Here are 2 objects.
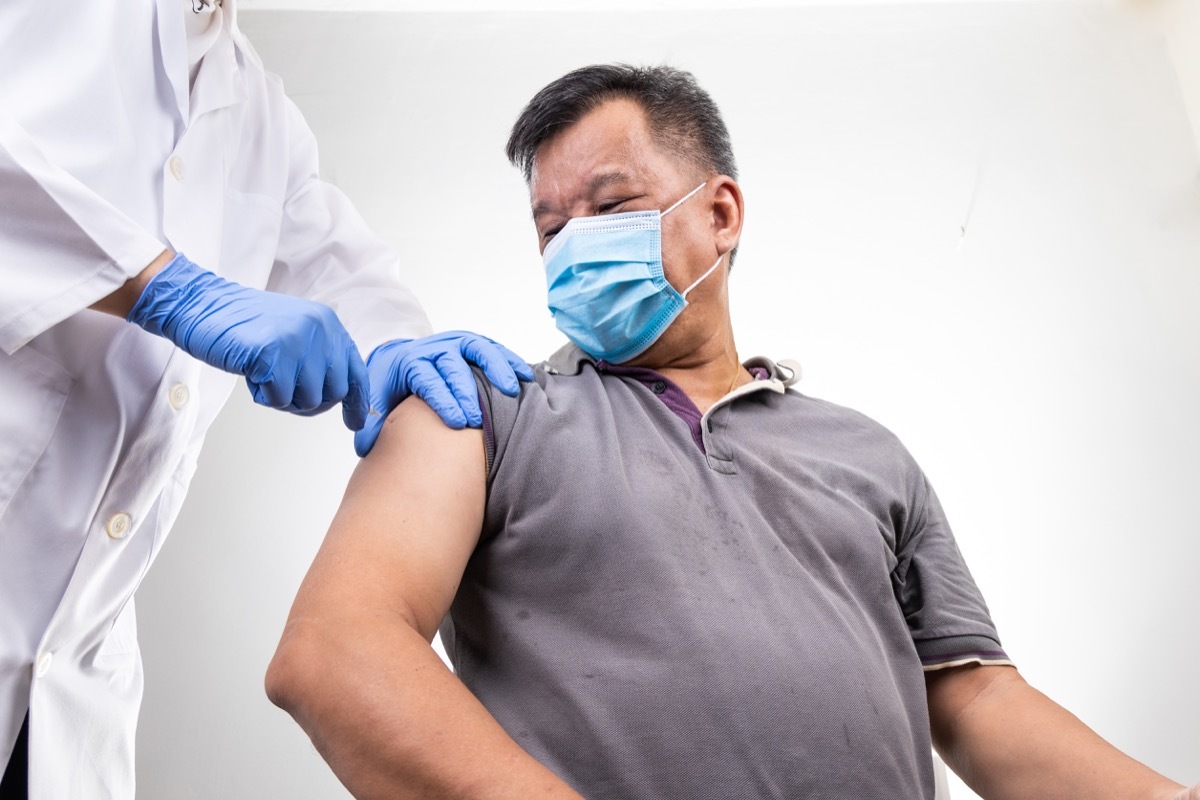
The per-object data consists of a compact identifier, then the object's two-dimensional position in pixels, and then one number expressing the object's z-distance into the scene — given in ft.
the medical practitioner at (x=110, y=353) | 3.27
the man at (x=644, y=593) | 2.82
